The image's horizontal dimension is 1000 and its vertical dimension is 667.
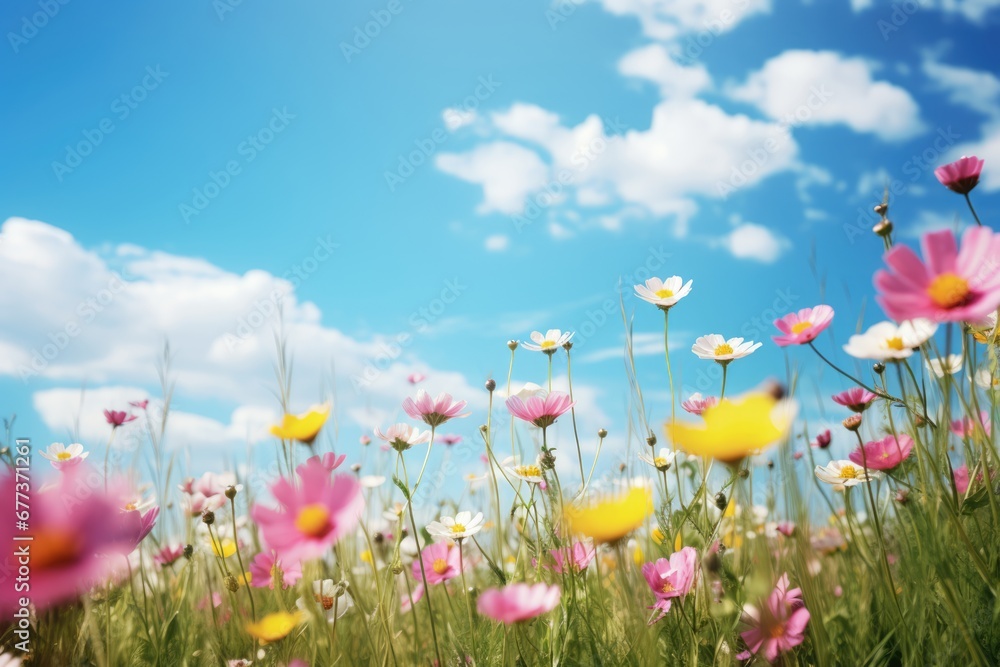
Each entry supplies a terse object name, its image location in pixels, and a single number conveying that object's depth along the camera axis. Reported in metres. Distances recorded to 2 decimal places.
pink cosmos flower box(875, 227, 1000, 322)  0.71
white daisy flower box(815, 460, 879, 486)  1.28
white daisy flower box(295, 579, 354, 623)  1.07
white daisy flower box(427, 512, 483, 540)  1.20
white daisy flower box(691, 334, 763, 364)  1.19
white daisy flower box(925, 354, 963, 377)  0.88
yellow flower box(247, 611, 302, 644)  0.92
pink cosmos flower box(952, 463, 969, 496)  1.34
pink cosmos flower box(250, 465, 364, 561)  0.59
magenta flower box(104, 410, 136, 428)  1.89
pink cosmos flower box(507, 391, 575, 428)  1.11
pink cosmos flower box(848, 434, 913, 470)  1.17
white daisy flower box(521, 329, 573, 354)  1.41
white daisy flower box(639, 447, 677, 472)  1.29
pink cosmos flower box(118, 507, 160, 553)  0.86
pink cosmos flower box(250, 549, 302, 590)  1.29
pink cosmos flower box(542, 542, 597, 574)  1.03
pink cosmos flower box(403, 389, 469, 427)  1.16
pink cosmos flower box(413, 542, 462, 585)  1.39
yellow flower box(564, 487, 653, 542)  0.66
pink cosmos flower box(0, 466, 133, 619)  0.40
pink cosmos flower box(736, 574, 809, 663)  0.85
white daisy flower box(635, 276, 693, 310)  1.27
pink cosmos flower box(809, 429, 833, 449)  1.66
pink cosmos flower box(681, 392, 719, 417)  1.16
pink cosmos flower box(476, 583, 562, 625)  0.62
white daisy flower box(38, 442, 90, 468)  1.58
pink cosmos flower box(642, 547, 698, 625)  0.98
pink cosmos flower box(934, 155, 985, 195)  1.10
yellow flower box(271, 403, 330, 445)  0.75
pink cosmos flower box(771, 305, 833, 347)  0.93
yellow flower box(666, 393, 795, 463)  0.57
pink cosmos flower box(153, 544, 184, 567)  1.65
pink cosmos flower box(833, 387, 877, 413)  1.27
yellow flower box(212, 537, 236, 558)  1.59
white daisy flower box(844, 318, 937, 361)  0.95
